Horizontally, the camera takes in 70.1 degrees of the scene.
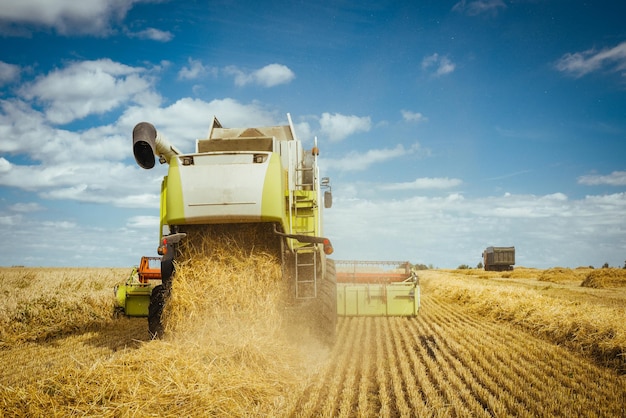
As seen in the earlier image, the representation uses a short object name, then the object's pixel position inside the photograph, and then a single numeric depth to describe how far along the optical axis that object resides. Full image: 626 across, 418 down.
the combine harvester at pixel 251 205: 6.08
